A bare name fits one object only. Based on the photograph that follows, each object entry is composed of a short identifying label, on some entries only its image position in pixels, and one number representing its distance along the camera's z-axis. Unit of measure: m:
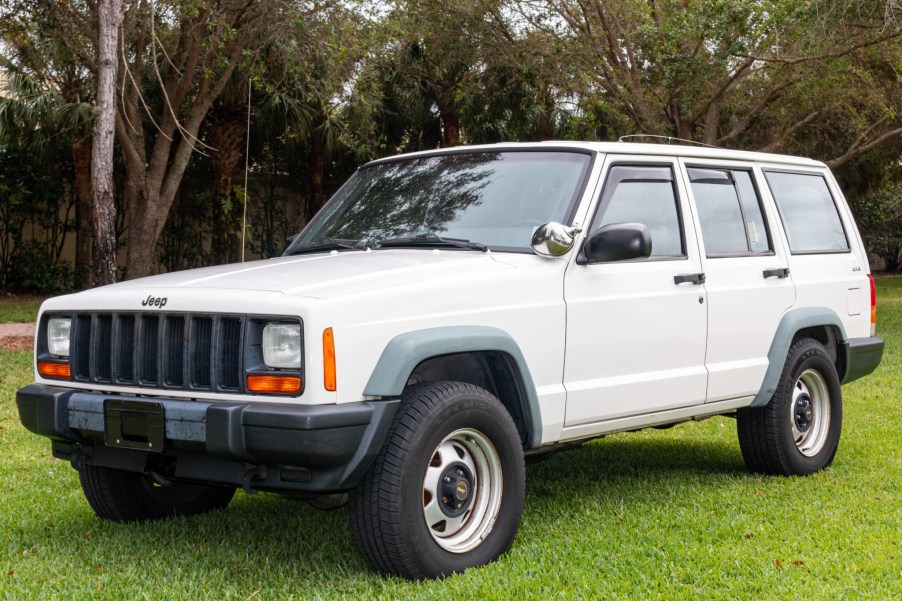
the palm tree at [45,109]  17.86
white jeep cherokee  4.12
